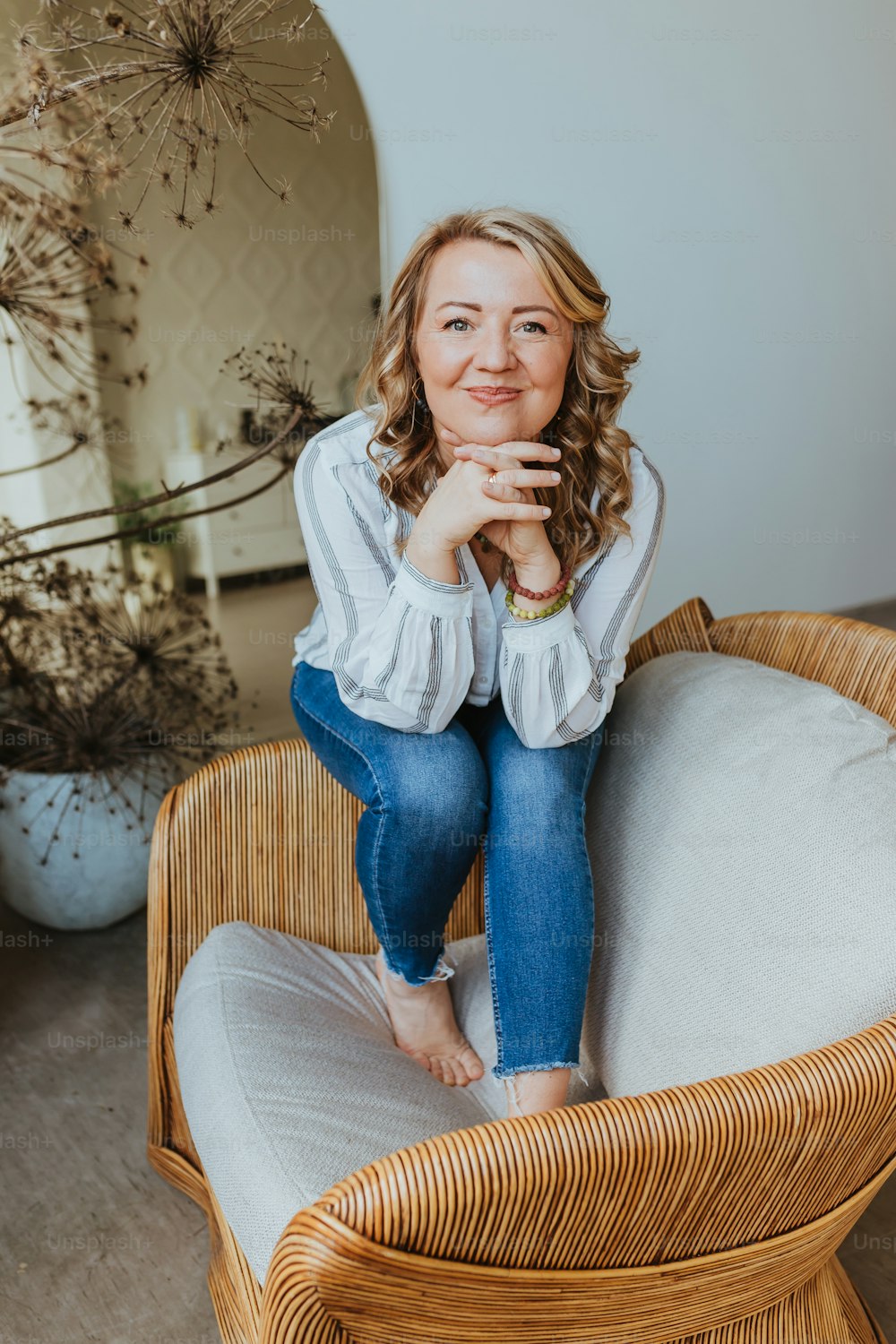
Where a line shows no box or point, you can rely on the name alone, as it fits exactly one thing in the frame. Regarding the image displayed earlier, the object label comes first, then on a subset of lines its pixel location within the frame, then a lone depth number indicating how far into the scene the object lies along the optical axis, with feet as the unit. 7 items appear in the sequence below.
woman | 3.80
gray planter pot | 6.52
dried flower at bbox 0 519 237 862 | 6.57
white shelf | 7.13
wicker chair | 2.53
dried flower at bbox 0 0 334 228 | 5.04
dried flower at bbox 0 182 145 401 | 5.93
